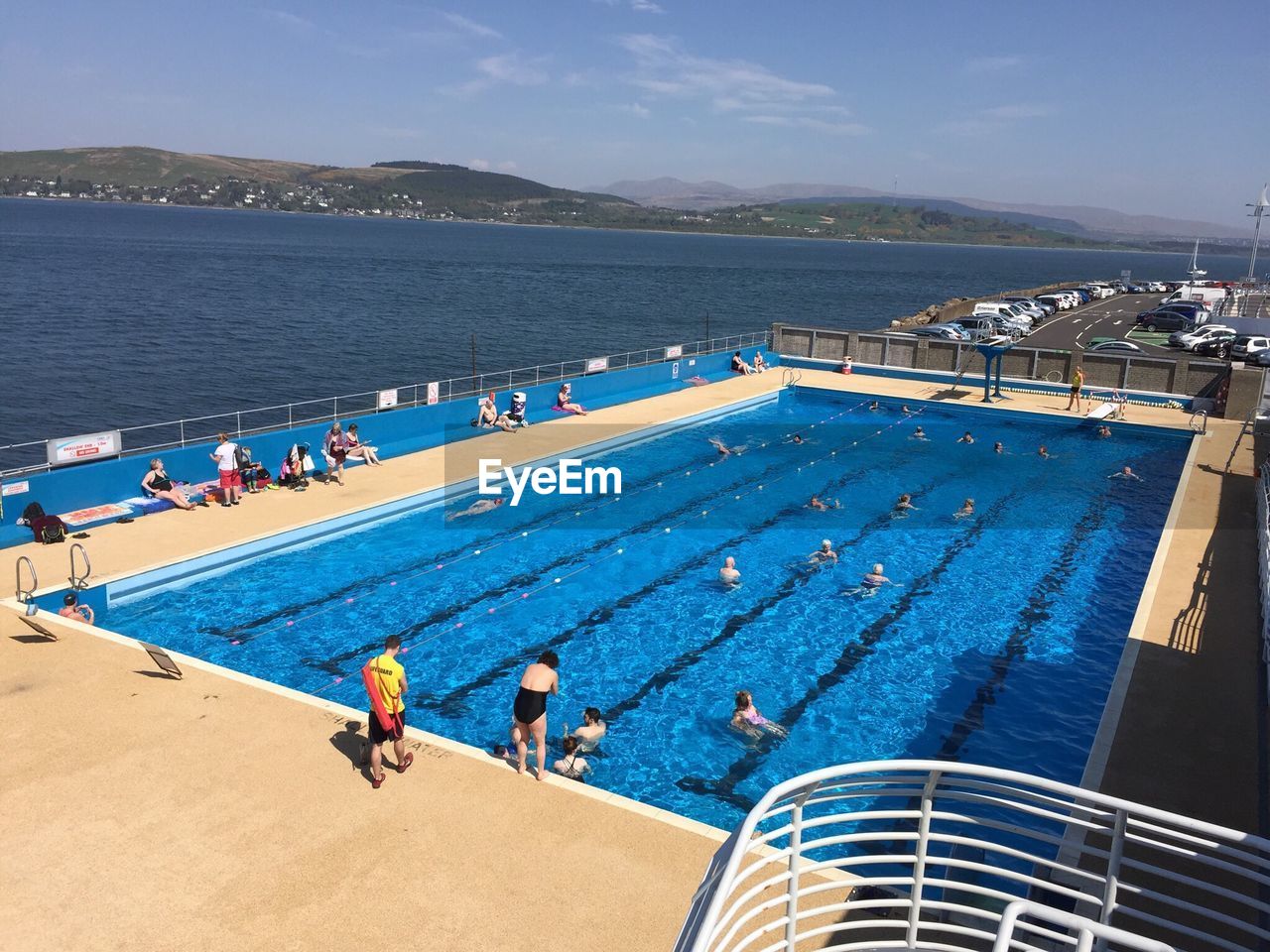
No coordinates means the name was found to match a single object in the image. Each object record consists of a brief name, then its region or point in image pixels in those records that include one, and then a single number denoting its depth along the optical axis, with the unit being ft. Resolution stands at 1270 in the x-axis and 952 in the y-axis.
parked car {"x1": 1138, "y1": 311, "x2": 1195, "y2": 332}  171.97
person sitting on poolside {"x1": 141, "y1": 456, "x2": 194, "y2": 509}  59.47
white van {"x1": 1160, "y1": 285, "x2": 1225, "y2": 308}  224.53
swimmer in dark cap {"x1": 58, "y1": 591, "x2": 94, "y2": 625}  41.57
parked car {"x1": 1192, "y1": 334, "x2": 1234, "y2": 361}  140.67
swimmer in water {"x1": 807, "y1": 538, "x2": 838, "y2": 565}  59.52
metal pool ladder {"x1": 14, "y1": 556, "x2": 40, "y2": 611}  40.83
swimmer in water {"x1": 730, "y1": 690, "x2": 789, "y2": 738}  38.60
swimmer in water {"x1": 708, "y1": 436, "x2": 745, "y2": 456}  86.17
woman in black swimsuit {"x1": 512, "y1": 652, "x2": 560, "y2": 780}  28.53
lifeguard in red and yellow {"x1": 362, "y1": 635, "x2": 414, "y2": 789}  27.37
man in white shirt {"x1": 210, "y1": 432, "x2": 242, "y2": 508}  59.93
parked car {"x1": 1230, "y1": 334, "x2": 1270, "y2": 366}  133.92
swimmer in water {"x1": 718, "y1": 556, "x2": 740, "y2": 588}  54.85
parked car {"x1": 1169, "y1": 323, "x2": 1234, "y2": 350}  145.79
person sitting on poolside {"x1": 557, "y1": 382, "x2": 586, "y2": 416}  93.09
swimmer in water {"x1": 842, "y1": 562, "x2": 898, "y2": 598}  54.95
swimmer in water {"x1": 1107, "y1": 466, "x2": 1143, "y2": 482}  81.00
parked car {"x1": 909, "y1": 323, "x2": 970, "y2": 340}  140.61
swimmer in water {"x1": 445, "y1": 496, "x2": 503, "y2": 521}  64.69
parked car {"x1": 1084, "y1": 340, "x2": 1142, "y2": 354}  135.37
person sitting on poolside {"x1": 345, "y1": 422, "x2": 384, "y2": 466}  71.05
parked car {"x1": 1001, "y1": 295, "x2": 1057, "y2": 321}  196.03
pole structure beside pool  108.06
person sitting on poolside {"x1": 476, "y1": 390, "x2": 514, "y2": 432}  84.28
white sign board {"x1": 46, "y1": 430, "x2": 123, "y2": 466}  57.00
